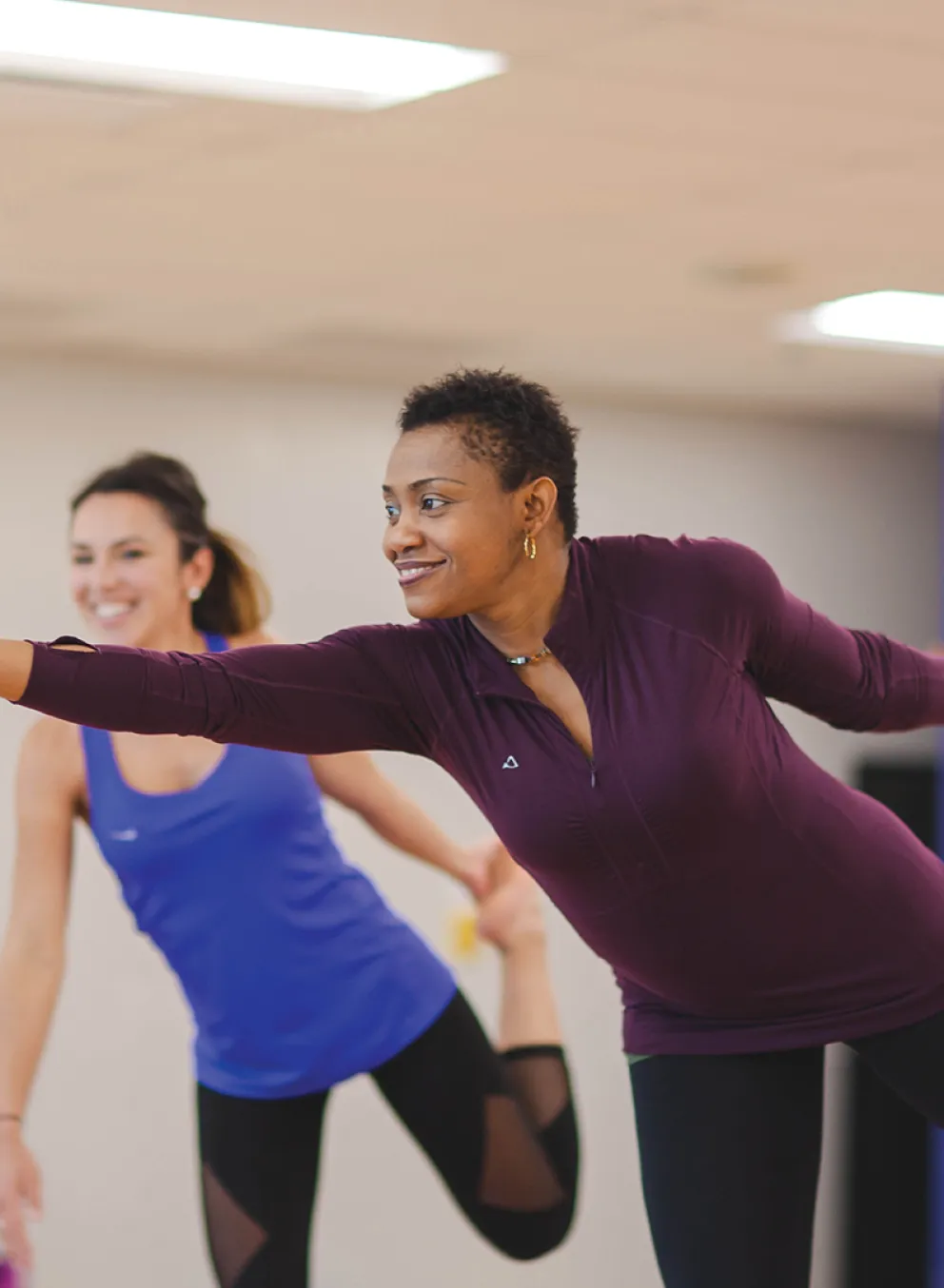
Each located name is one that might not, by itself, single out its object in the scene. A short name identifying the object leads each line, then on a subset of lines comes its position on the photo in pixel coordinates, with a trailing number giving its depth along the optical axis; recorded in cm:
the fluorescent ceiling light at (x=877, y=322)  736
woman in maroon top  367
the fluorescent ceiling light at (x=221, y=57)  465
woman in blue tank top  538
